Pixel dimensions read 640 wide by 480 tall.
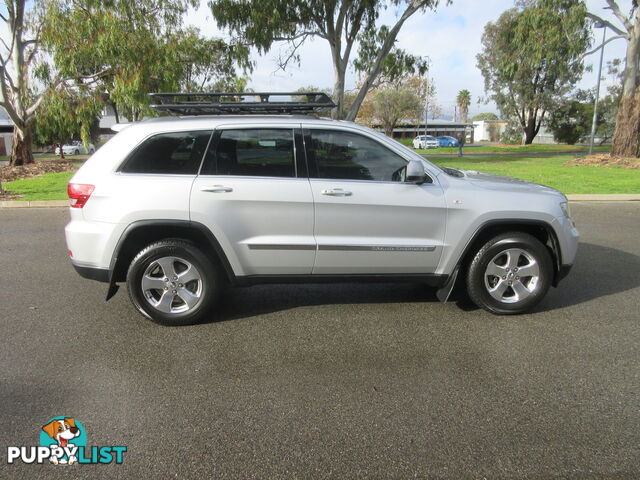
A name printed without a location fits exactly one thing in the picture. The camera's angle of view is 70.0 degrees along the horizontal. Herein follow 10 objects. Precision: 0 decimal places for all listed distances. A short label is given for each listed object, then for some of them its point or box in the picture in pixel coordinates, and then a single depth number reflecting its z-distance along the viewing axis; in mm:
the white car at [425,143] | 48256
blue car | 55519
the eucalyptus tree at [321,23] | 20203
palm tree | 94069
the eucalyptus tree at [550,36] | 20641
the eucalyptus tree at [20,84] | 19730
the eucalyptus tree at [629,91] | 20112
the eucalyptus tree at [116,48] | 17875
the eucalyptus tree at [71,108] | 18859
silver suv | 3830
